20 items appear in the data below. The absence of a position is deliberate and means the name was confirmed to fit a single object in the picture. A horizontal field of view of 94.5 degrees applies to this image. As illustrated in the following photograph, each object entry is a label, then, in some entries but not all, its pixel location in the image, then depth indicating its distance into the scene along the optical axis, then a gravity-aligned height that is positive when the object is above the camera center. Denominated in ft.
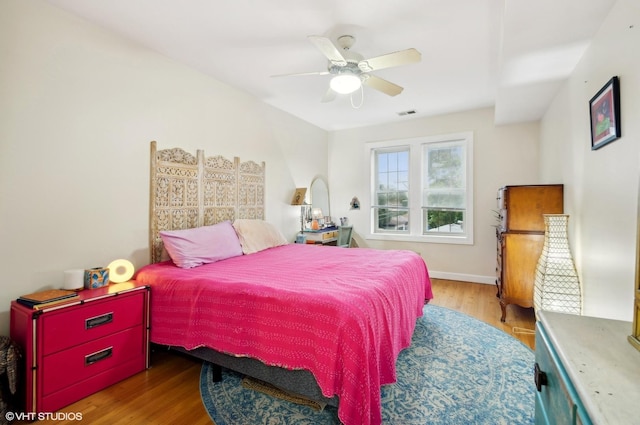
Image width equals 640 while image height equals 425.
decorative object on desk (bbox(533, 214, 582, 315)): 7.73 -1.60
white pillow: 10.73 -0.91
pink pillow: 8.43 -1.04
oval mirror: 17.11 +1.04
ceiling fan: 7.12 +3.86
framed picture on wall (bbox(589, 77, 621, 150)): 5.56 +2.07
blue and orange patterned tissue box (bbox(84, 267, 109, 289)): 7.03 -1.65
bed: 5.01 -1.82
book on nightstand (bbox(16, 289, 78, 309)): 5.79 -1.82
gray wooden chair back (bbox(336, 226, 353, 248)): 16.16 -1.29
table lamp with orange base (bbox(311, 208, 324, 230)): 15.81 -0.27
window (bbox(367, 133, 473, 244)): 15.23 +1.34
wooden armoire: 9.95 -0.70
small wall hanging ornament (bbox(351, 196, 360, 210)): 17.90 +0.58
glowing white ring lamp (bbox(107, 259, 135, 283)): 7.64 -1.60
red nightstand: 5.59 -2.82
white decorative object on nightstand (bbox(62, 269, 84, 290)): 6.70 -1.59
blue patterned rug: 5.64 -3.85
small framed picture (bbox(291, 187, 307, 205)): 15.07 +0.79
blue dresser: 2.06 -1.28
